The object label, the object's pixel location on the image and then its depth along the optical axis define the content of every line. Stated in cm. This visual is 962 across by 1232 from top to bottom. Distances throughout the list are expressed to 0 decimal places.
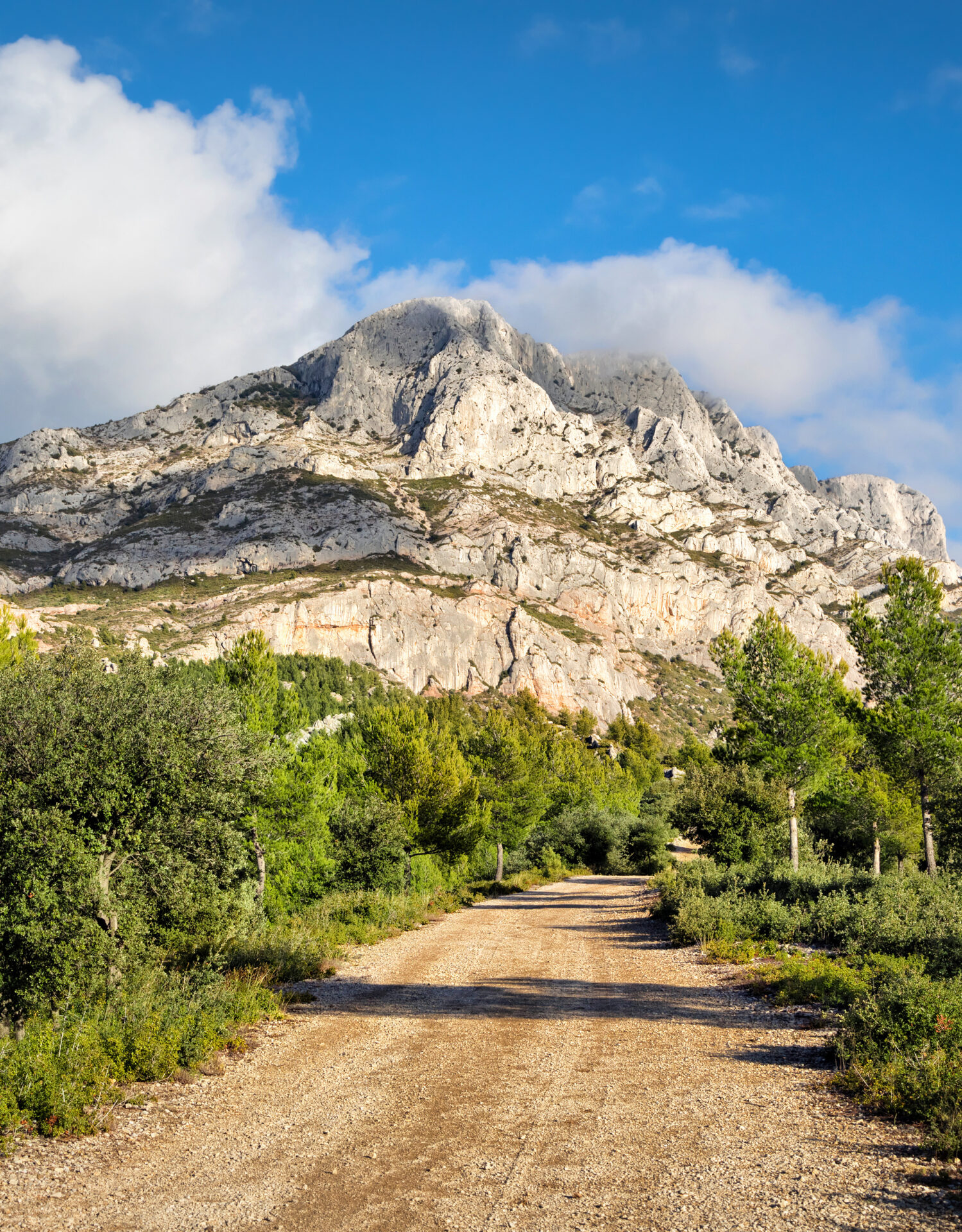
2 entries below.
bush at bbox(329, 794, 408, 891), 3198
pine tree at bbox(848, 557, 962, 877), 2775
